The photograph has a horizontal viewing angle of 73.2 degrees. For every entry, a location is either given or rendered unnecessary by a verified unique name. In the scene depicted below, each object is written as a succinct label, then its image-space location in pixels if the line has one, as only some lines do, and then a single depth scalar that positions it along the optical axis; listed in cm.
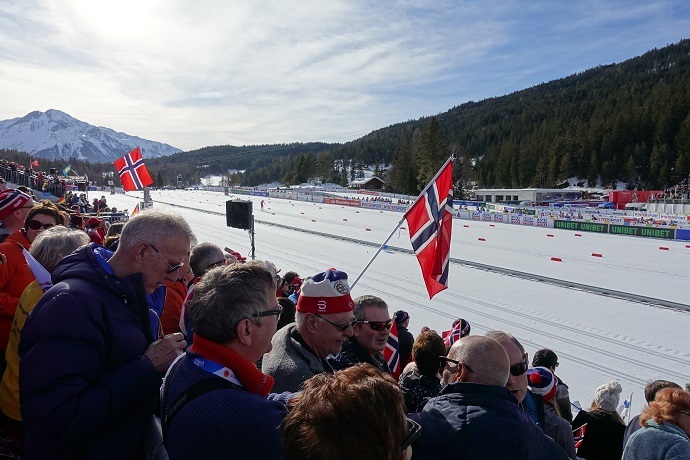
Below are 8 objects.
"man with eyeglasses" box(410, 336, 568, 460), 191
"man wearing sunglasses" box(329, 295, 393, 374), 324
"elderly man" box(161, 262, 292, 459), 147
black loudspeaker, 1367
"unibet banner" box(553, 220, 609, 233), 2664
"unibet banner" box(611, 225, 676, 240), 2389
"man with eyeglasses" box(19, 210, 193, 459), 181
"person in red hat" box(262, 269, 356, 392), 242
